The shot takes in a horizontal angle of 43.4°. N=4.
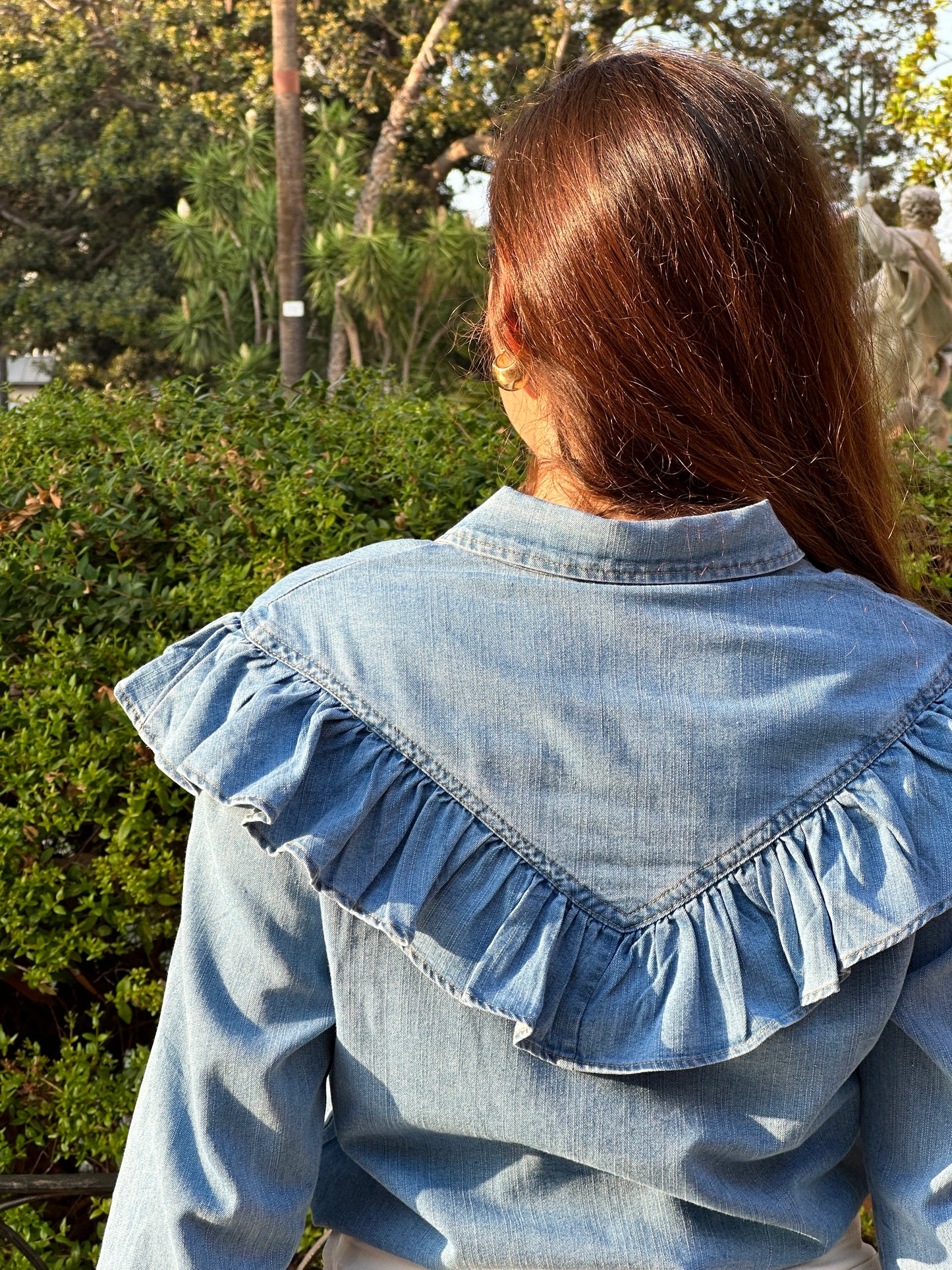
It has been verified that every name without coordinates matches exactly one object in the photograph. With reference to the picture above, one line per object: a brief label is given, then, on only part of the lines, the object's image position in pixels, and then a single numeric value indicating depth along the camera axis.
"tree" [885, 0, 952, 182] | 8.15
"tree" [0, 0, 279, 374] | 18.62
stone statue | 8.20
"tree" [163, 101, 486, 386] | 15.62
